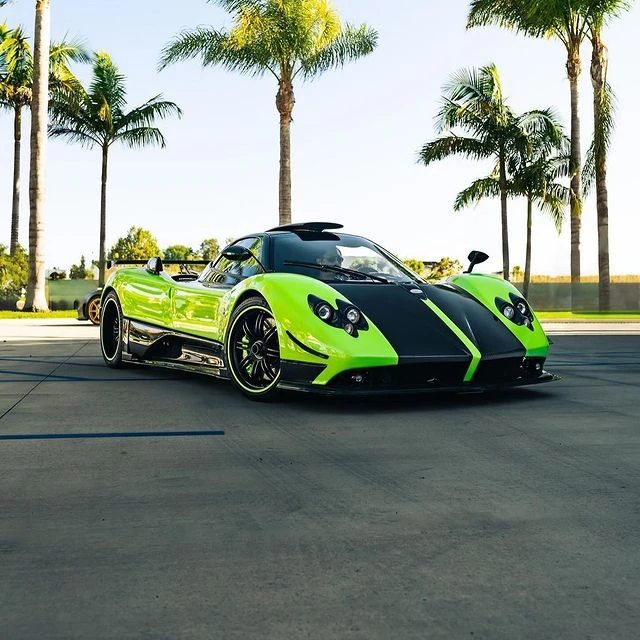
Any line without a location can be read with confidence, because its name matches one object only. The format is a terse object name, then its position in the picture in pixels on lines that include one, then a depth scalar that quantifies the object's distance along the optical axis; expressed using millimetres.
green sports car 6469
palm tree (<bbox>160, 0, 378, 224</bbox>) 29781
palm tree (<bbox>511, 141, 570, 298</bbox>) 36500
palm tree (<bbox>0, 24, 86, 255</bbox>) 39469
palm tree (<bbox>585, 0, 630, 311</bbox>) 33906
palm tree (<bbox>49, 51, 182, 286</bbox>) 39219
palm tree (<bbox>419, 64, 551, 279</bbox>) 36844
